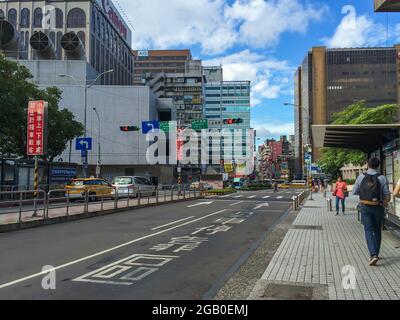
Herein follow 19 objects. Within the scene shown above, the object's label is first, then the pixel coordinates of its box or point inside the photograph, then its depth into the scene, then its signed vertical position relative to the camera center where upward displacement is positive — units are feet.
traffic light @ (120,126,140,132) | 133.28 +13.34
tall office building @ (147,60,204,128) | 437.99 +83.04
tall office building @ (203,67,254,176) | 525.75 +88.21
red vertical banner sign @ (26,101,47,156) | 60.49 +6.80
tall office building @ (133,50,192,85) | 544.21 +139.11
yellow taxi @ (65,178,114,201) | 89.25 -2.86
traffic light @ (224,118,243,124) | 110.35 +12.94
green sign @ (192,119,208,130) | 127.31 +14.04
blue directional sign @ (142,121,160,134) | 146.50 +15.66
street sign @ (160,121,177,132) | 131.23 +14.07
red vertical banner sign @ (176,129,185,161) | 134.47 +9.99
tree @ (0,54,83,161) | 96.48 +14.07
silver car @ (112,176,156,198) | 96.03 -2.89
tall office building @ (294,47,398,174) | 436.35 +94.33
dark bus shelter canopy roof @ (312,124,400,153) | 38.52 +3.80
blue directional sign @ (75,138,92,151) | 127.54 +8.19
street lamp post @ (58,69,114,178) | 128.35 +2.27
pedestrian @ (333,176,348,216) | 63.82 -2.80
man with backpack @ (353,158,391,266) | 25.38 -1.79
